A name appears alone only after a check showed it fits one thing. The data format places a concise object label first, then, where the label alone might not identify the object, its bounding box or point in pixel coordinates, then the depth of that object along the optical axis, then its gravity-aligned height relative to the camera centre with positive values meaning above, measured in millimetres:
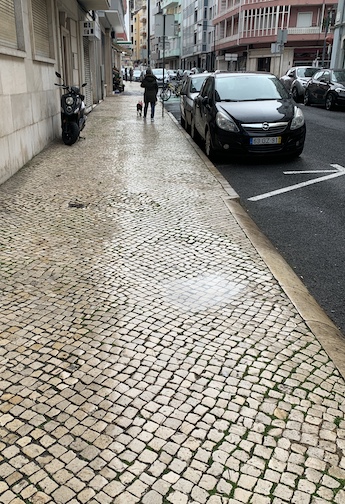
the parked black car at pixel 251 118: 8859 -757
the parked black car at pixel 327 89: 20656 -521
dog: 18281 -1235
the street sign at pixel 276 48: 34738 +1958
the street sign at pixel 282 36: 31616 +2466
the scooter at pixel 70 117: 11234 -990
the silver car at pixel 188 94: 14212 -575
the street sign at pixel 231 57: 58250 +2071
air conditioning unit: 18203 +1562
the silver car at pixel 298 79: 25484 -148
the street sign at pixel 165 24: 17875 +1756
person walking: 16328 -464
